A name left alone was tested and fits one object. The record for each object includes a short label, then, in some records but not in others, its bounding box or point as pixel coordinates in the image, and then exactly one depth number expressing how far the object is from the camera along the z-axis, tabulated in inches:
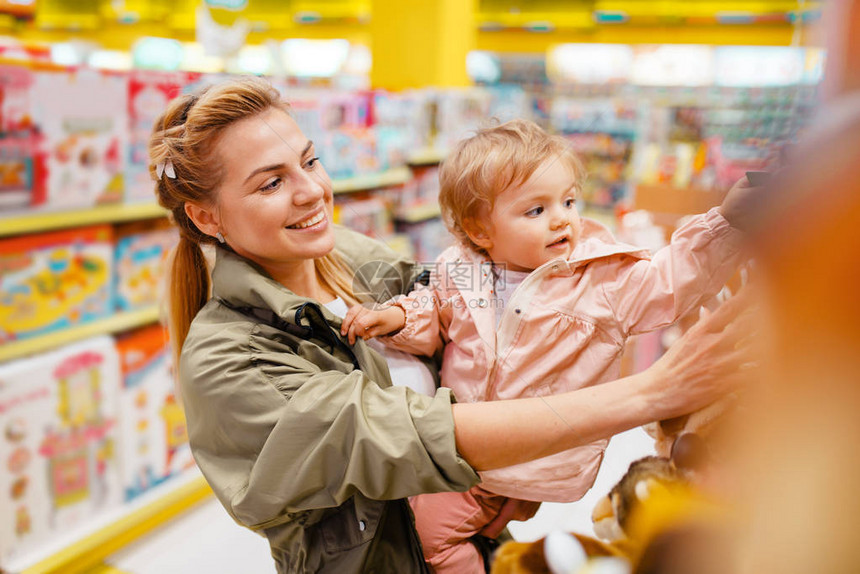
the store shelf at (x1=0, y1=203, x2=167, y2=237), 77.6
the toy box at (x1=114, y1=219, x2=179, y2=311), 93.0
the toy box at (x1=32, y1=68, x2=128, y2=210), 79.5
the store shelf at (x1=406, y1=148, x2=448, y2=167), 153.3
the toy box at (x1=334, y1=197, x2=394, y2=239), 123.9
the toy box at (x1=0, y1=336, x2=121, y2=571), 81.7
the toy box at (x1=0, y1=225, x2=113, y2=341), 79.7
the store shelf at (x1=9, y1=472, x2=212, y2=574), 88.4
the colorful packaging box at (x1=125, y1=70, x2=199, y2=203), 88.3
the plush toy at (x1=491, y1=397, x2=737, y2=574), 19.3
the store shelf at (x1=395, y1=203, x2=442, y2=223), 155.8
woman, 30.3
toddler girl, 29.3
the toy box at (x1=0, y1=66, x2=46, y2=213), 74.9
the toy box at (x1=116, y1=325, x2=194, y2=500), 96.3
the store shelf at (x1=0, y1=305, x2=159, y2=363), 81.4
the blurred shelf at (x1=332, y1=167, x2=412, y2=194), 115.8
